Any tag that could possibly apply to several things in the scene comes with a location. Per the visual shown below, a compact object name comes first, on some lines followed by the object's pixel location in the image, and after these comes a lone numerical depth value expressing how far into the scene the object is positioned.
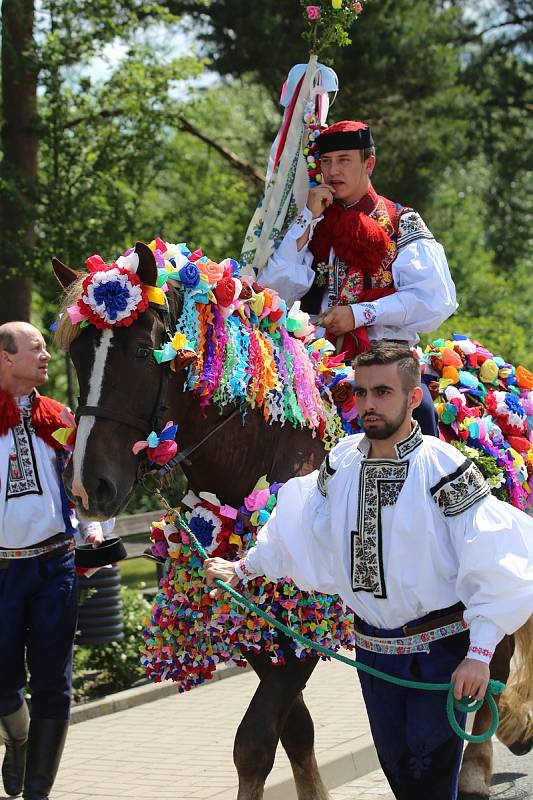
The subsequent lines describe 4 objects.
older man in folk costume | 11.37
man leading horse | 7.46
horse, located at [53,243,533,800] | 8.96
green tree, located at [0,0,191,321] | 23.09
